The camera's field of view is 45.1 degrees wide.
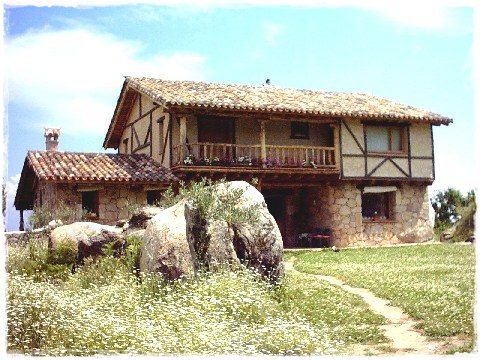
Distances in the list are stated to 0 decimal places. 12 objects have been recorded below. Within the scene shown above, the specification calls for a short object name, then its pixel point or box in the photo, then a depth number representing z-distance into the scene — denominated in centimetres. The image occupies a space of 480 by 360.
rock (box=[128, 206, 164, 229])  1108
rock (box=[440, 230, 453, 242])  2067
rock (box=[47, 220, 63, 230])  1284
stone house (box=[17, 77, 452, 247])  1909
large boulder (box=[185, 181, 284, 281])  937
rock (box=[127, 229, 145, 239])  1020
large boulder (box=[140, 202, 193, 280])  862
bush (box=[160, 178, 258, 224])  979
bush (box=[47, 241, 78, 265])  1015
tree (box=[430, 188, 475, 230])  2422
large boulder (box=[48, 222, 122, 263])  1020
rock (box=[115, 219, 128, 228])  1191
